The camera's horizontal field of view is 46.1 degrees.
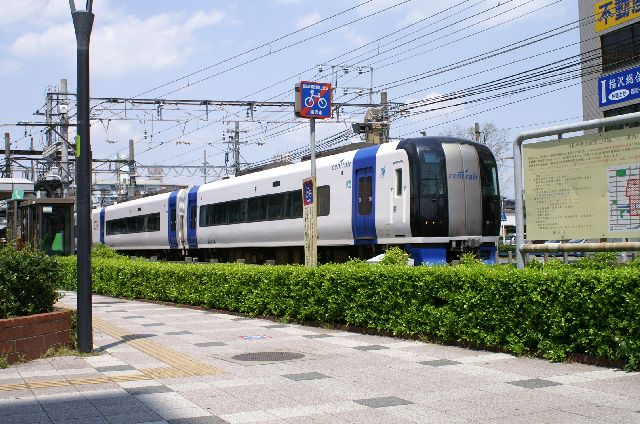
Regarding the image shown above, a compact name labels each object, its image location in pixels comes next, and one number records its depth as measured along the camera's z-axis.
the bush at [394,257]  13.98
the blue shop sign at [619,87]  31.30
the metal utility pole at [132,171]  58.38
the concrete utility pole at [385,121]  35.03
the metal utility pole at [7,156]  46.76
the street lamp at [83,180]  9.84
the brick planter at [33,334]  9.05
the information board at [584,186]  8.86
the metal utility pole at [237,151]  50.45
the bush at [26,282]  9.51
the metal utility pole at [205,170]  61.23
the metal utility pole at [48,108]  37.06
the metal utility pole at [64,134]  35.72
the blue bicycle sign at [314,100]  14.80
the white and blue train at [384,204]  17.98
